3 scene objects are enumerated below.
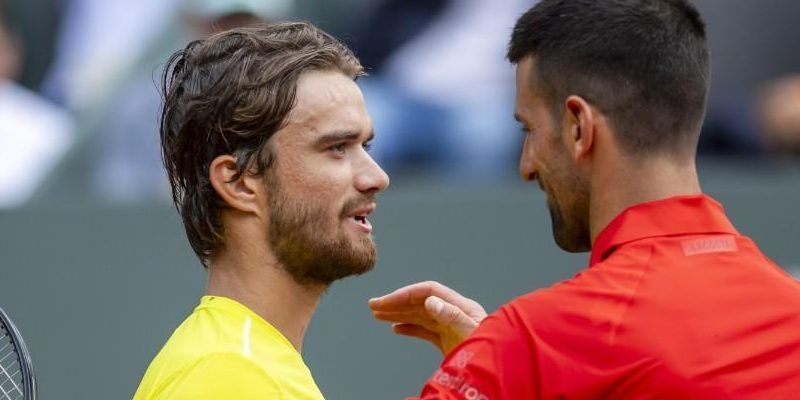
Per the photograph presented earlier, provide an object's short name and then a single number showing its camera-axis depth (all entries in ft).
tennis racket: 20.89
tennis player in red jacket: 17.83
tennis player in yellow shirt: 21.56
